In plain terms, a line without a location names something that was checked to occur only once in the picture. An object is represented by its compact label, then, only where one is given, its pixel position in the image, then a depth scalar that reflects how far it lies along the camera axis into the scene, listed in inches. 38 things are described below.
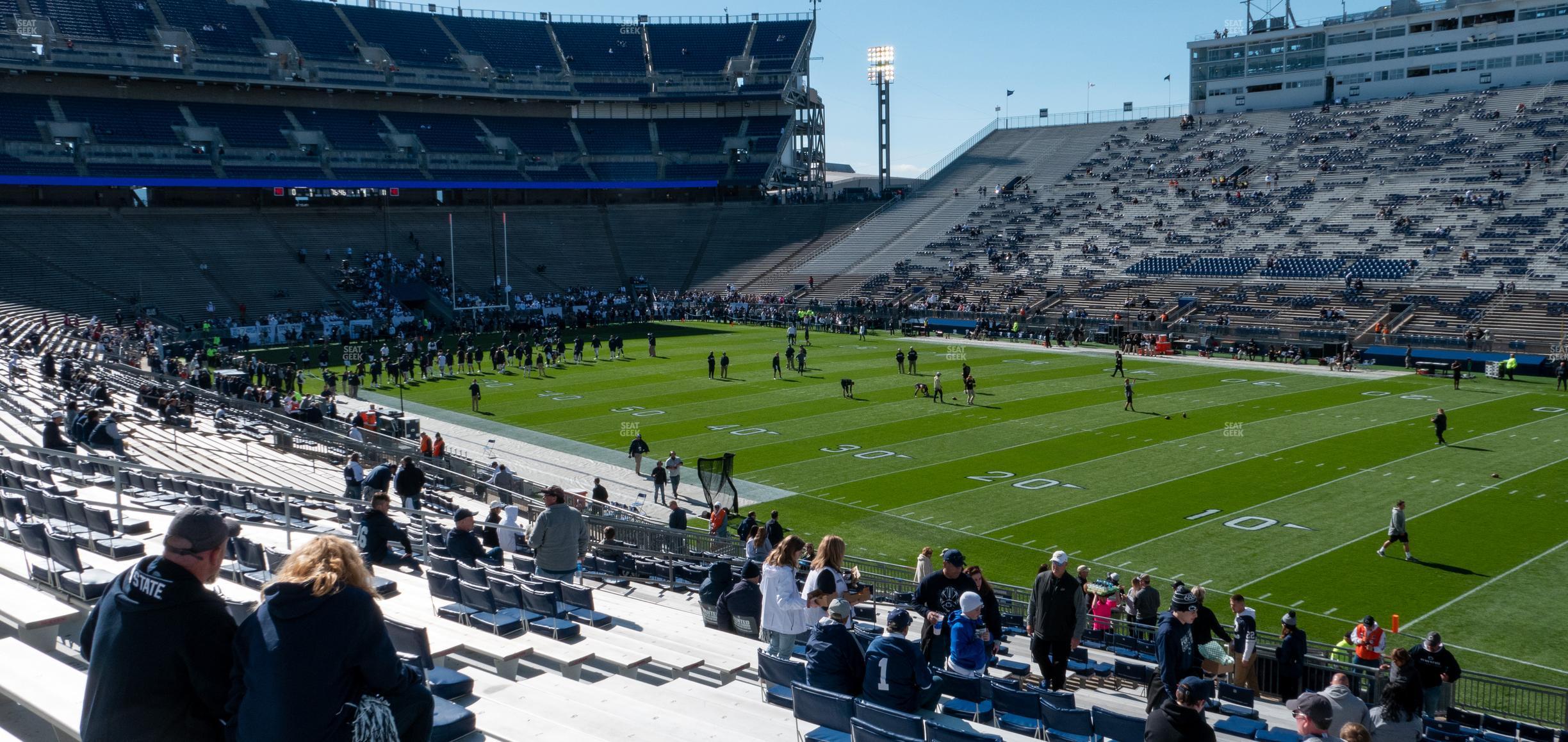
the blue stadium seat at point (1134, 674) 439.2
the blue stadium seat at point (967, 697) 316.3
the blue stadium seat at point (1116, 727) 288.7
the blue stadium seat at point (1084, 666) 432.8
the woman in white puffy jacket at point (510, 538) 532.7
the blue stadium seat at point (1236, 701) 379.6
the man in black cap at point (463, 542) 394.6
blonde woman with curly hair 143.3
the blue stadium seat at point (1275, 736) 336.8
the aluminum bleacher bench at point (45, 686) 179.5
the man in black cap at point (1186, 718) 236.8
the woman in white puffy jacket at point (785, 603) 339.9
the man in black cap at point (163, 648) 143.3
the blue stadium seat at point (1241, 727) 348.5
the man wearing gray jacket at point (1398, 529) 720.3
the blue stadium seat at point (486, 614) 329.7
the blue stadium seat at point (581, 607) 380.2
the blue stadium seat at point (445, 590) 358.6
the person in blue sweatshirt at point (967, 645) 325.7
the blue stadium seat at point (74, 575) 287.6
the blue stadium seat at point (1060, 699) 304.7
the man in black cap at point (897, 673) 265.0
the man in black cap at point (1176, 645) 323.3
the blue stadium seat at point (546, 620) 332.5
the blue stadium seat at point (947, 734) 228.2
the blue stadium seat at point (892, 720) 236.4
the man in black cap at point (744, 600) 395.5
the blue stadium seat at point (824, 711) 246.4
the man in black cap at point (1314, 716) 237.1
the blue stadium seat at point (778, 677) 289.7
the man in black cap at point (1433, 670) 410.9
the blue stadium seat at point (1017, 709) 308.0
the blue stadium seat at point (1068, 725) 296.4
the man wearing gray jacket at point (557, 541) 418.9
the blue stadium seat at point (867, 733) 223.5
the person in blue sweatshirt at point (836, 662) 266.1
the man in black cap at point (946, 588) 357.7
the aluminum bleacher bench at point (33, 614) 230.4
